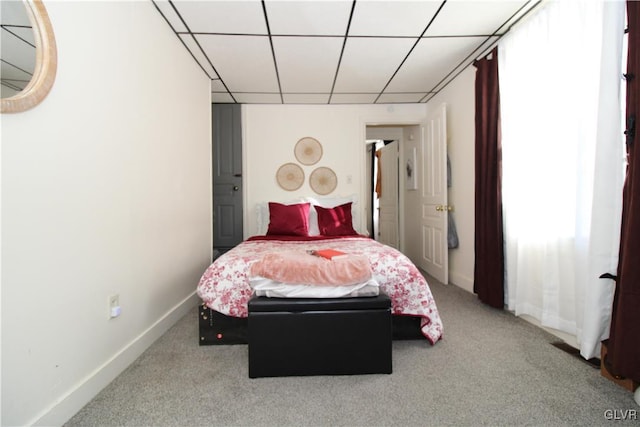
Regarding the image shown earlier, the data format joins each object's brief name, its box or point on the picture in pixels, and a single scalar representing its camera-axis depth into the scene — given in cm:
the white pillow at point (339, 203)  364
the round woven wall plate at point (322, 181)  398
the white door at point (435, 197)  324
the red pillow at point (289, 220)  316
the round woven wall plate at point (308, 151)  398
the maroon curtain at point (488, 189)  245
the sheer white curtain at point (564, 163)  149
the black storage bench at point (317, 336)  150
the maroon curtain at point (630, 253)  130
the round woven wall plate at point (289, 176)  396
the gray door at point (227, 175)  391
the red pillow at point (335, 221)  319
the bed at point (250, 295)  186
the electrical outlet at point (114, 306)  153
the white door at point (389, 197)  502
